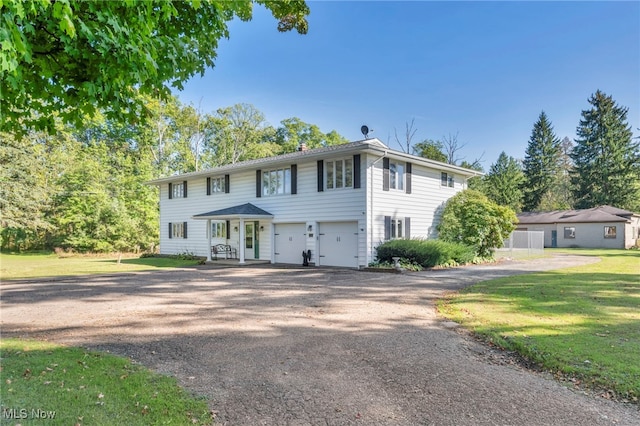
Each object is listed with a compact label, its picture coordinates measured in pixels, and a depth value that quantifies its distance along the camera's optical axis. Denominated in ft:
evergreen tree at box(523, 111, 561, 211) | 149.18
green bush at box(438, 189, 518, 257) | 59.67
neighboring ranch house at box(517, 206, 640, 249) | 101.91
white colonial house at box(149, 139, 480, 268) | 51.78
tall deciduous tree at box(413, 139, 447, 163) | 119.45
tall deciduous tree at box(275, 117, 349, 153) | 139.74
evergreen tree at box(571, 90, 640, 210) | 132.98
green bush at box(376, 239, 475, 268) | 49.62
